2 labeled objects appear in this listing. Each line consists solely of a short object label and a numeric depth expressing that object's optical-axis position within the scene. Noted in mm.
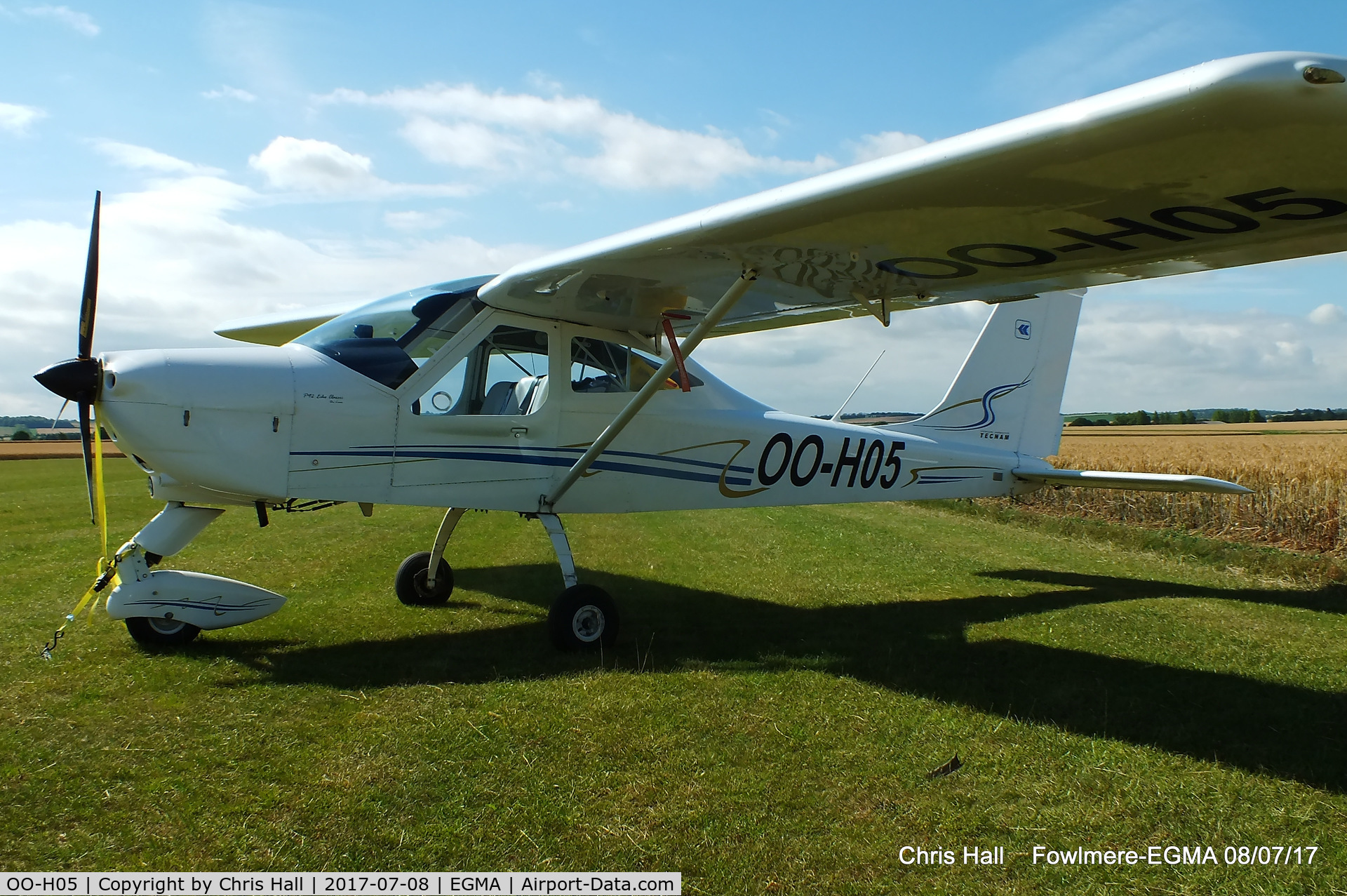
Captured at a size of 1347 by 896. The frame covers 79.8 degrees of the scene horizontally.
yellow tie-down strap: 4629
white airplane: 3234
